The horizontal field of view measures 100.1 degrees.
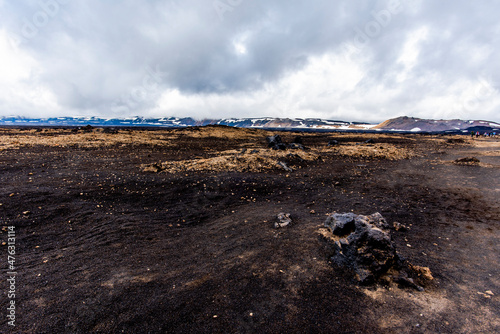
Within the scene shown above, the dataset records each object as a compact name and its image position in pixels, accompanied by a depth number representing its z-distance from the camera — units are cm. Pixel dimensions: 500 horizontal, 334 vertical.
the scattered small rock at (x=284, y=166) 1773
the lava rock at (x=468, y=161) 2180
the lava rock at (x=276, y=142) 2748
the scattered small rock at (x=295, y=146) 2926
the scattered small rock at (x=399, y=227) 845
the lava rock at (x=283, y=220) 859
